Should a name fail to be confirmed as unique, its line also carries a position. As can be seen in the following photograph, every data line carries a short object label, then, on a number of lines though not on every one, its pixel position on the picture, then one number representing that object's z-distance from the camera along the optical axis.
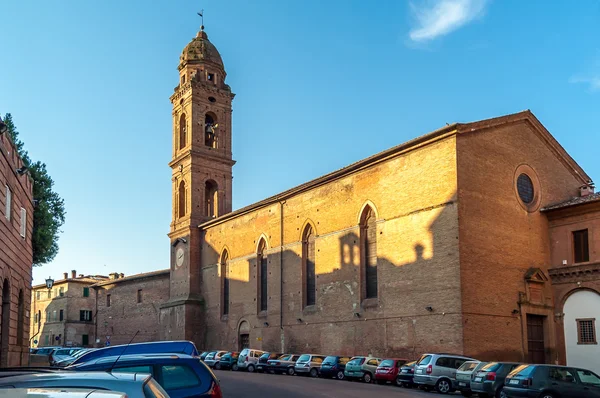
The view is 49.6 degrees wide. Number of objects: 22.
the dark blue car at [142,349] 9.52
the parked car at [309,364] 30.77
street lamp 29.11
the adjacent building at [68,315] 67.94
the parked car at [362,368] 27.09
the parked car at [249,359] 34.97
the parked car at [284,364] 32.56
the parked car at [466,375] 20.67
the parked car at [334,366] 29.22
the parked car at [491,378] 19.22
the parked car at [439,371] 22.25
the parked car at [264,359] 33.94
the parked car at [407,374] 24.03
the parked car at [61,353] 32.54
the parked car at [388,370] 25.45
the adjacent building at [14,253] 15.95
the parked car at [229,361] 36.53
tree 30.22
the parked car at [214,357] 37.31
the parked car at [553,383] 16.70
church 27.72
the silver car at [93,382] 3.60
